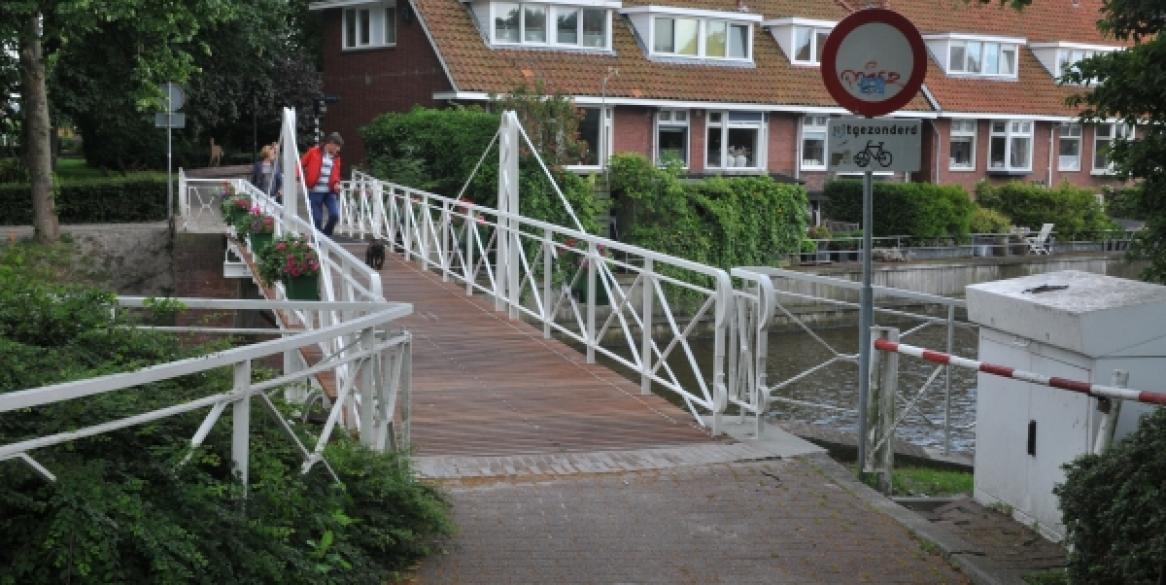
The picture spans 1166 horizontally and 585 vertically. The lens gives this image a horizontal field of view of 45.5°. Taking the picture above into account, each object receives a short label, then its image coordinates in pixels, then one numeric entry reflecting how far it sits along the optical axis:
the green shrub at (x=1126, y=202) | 12.06
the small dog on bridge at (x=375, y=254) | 17.36
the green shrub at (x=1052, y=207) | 40.38
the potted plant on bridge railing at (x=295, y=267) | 12.05
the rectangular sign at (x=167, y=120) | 28.95
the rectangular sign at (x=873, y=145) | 8.31
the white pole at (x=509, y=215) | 15.00
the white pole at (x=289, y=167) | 14.64
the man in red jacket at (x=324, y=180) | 17.62
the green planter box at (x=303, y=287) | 12.16
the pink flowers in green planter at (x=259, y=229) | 15.73
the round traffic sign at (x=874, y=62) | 8.20
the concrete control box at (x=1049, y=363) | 6.84
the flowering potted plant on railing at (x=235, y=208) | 18.38
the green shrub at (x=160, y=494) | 4.42
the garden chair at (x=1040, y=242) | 38.66
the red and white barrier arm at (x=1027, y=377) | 6.07
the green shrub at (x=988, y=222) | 38.91
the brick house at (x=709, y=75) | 34.75
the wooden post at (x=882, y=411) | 8.31
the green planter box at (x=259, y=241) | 15.41
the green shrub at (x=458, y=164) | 26.11
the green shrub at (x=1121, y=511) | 5.29
